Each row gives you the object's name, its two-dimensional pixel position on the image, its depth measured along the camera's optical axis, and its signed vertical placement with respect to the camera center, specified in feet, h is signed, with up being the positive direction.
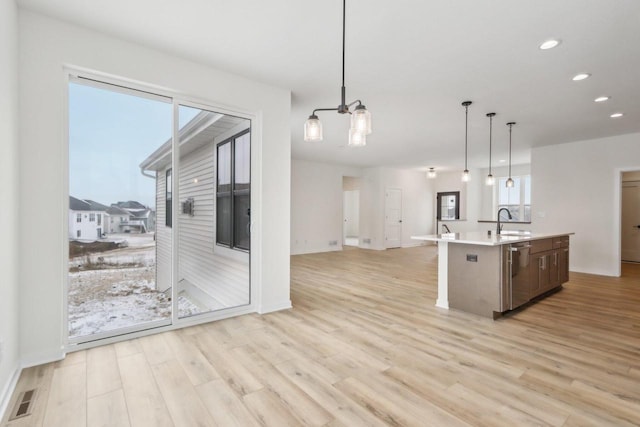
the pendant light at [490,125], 15.56 +4.72
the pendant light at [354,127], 6.85 +1.94
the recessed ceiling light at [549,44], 8.91 +4.82
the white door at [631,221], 25.30 -0.85
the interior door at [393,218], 33.71 -0.83
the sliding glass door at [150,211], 9.21 -0.03
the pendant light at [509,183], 19.23 +1.70
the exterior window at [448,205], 36.61 +0.63
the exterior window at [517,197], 31.48 +1.36
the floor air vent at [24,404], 6.09 -3.96
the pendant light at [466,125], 14.03 +4.75
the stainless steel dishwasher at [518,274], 11.94 -2.51
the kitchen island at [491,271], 11.59 -2.42
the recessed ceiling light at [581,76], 11.00 +4.78
